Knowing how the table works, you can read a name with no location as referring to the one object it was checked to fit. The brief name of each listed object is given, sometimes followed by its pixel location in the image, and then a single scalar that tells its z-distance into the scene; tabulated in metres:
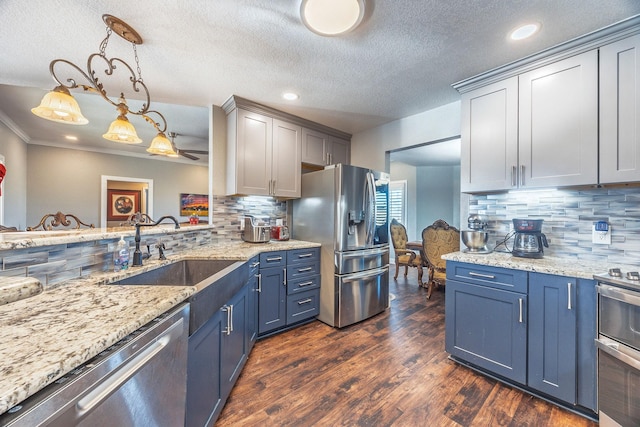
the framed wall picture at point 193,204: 6.04
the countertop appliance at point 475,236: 2.15
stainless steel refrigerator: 2.69
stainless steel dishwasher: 0.53
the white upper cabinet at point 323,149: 3.30
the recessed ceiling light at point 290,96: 2.60
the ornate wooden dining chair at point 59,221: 2.61
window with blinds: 6.21
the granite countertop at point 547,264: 1.53
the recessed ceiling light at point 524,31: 1.64
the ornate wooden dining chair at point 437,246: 3.54
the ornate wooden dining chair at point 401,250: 4.42
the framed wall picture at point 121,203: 5.45
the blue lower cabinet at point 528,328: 1.49
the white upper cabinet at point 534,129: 1.72
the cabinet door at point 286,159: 3.00
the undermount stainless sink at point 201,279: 1.14
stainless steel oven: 1.24
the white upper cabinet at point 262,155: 2.75
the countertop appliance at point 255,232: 2.82
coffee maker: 1.91
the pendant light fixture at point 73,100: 1.60
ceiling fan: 4.27
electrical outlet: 1.80
